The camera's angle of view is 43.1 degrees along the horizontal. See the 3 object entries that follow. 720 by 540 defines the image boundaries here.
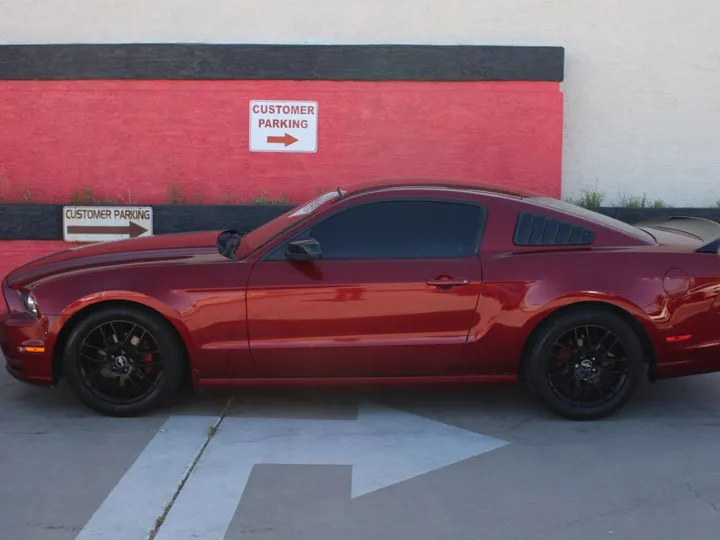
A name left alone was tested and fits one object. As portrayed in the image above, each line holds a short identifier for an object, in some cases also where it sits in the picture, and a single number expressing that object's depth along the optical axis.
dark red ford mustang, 5.66
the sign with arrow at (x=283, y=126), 8.77
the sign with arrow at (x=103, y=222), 8.72
